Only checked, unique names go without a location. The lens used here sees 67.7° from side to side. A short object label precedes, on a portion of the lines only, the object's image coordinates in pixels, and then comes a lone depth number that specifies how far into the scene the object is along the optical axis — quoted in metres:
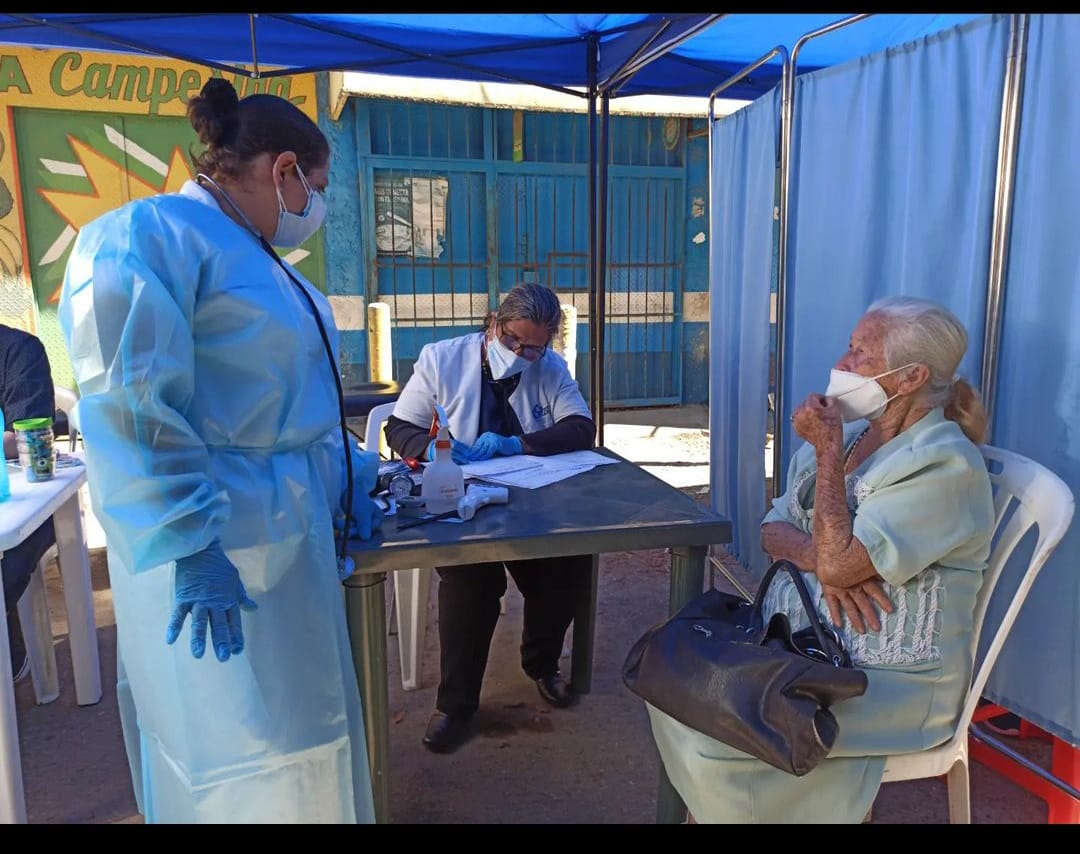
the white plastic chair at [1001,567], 1.61
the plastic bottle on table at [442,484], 2.00
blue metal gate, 7.38
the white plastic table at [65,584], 1.92
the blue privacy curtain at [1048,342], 1.87
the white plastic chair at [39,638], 2.74
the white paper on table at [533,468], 2.35
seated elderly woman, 1.58
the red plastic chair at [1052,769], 2.03
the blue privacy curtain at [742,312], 3.24
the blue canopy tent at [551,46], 3.22
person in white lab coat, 2.55
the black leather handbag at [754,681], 1.49
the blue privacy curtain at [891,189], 2.11
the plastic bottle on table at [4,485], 2.25
